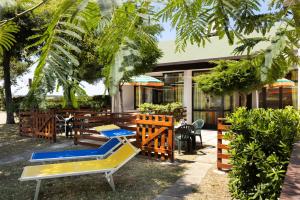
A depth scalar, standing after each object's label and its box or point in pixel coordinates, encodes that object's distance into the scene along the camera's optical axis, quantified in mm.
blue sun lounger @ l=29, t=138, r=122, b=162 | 6557
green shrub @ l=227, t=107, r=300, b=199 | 3996
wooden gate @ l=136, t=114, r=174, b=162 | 8312
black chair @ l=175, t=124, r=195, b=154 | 9336
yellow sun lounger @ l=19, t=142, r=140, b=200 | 5355
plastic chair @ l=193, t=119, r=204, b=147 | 10316
